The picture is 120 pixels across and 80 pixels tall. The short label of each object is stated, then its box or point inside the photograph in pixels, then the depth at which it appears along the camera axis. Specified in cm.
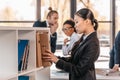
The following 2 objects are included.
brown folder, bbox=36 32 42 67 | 207
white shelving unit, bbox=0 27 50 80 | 181
